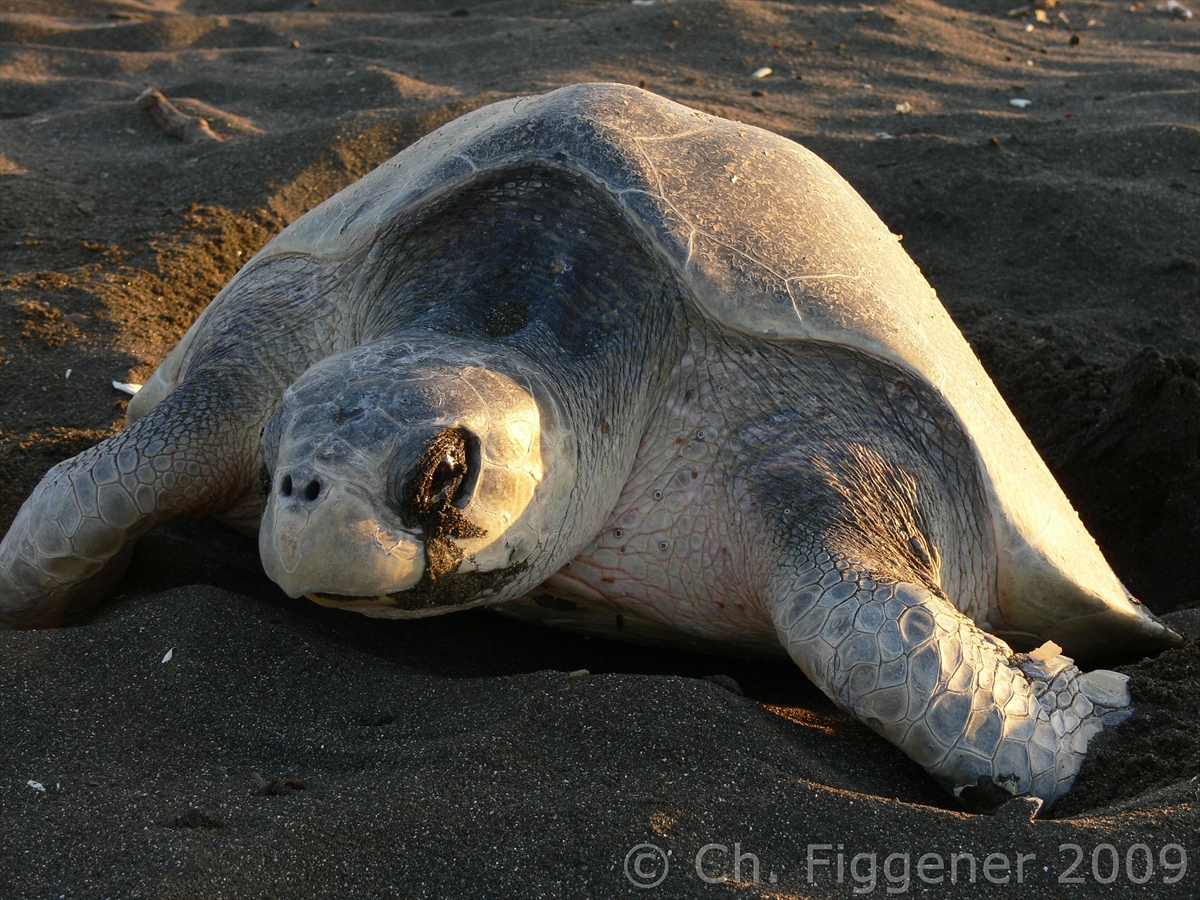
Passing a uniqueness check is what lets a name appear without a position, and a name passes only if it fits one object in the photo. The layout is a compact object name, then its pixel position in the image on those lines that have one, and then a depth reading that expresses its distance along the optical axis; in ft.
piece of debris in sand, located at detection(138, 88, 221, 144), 17.34
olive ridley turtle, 6.09
